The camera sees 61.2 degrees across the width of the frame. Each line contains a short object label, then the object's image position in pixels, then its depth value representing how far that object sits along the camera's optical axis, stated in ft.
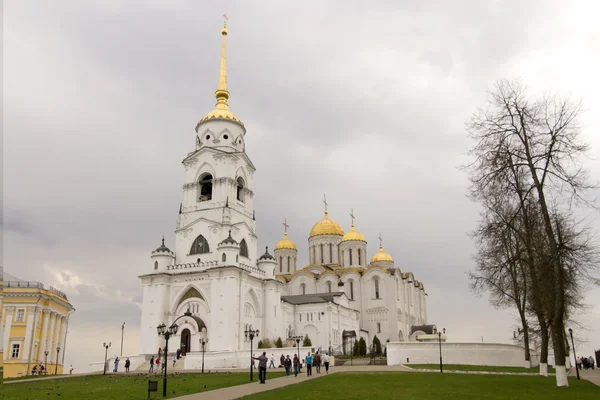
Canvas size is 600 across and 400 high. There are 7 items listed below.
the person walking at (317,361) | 88.65
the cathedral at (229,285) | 140.05
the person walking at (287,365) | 85.62
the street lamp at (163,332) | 55.77
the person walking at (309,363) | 83.08
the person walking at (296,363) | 83.12
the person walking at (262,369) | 68.95
